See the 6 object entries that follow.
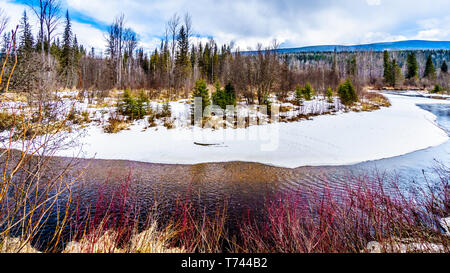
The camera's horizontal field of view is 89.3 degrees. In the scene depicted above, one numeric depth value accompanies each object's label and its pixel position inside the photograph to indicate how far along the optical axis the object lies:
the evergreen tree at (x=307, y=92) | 20.41
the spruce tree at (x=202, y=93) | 13.52
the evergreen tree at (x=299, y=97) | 17.98
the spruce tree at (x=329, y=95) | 20.47
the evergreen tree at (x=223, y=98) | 14.25
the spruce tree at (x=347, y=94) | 19.88
